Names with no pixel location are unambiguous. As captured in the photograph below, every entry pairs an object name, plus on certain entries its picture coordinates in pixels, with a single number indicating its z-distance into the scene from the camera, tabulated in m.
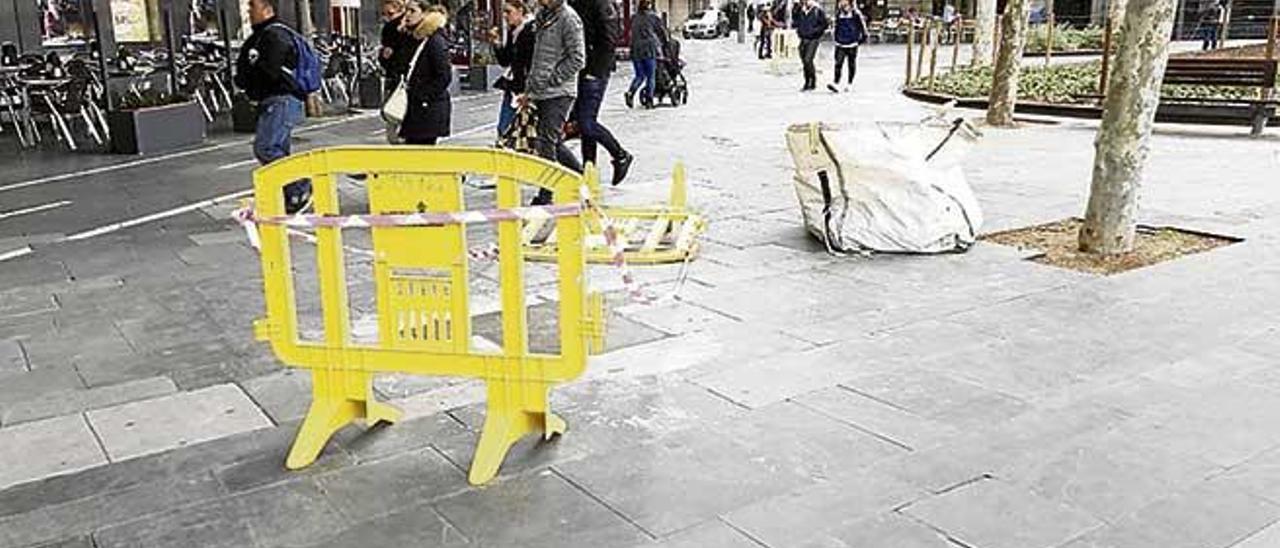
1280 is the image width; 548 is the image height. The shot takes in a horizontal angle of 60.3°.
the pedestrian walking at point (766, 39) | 28.92
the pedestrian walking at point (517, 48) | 8.04
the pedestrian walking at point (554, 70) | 7.38
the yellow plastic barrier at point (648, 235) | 6.58
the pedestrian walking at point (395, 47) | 7.93
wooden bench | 12.24
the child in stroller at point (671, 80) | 15.85
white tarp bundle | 6.68
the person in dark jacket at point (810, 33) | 18.19
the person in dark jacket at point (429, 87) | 7.45
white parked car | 41.53
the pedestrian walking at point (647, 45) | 14.88
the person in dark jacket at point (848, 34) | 17.94
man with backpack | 7.39
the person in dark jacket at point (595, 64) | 8.13
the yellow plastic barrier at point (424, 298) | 3.64
